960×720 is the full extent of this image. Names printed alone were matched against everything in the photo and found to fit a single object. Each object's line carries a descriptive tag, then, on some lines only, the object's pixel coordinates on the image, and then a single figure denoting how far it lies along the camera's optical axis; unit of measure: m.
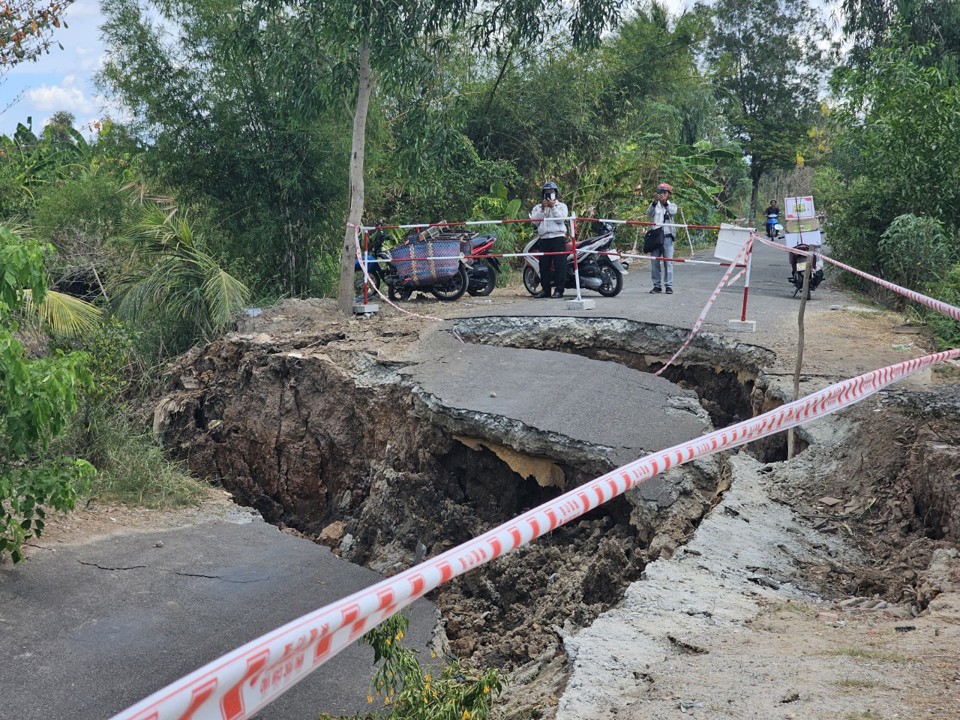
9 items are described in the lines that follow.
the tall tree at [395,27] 10.34
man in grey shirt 13.16
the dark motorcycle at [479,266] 13.16
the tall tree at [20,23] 12.85
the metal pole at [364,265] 11.75
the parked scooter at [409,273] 12.66
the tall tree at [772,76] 35.94
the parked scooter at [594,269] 12.85
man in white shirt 12.18
